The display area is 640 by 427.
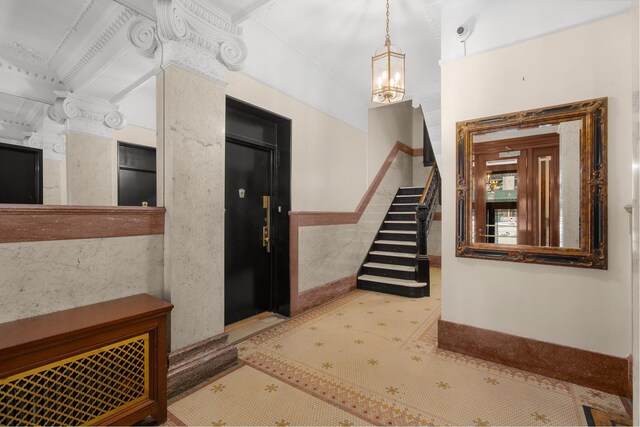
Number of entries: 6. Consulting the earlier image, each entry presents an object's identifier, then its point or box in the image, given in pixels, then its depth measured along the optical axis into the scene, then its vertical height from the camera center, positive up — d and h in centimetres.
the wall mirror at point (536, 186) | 222 +21
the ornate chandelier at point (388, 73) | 270 +131
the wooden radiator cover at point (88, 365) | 144 -86
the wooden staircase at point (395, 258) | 476 -87
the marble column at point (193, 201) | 229 +9
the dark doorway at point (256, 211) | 340 +1
